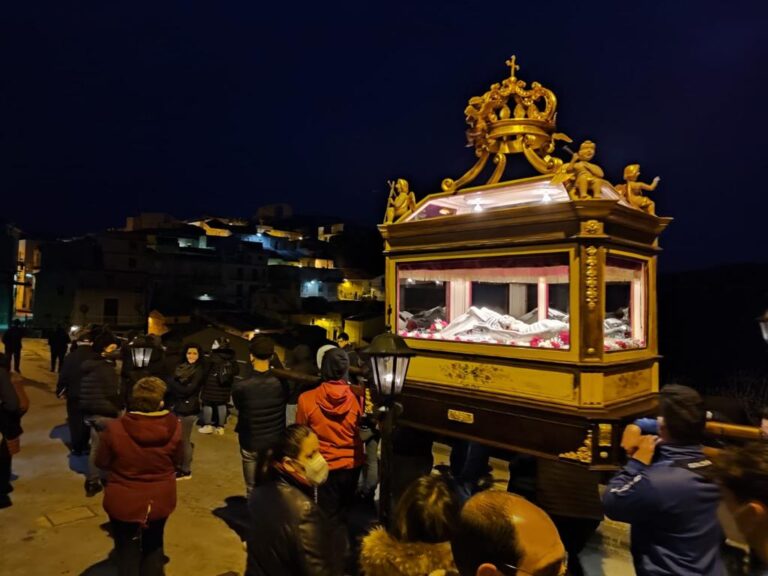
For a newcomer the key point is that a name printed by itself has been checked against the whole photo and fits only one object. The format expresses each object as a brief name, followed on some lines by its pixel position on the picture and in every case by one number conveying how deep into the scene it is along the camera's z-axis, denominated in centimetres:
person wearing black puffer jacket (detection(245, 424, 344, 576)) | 241
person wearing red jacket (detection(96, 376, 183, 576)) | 344
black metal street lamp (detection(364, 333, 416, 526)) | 376
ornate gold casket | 410
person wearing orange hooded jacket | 432
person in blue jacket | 237
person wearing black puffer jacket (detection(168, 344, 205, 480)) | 652
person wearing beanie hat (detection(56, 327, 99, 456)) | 686
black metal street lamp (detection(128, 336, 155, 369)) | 672
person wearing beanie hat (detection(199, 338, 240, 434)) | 820
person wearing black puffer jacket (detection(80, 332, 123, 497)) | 574
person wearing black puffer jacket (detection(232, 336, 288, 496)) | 470
